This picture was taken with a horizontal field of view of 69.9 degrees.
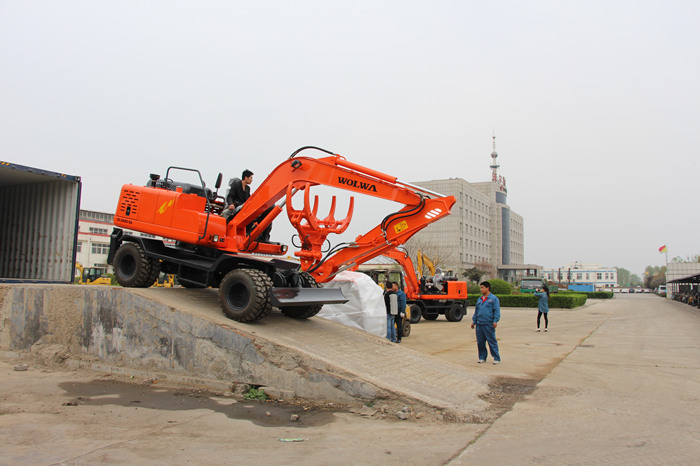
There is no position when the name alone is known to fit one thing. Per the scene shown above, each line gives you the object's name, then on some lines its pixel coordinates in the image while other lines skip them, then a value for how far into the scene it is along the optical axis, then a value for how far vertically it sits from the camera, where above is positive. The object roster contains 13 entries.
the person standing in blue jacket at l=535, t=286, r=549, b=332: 17.77 -0.83
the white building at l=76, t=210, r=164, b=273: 58.09 +2.48
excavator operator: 9.49 +1.39
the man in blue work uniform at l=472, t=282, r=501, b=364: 10.06 -0.88
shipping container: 11.84 +0.94
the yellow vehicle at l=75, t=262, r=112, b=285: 31.39 -0.96
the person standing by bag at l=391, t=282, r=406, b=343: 12.90 -0.95
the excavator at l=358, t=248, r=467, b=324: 20.22 -0.81
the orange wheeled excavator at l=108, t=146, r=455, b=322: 8.52 +0.69
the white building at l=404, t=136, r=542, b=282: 83.56 +8.91
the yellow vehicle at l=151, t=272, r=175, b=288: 27.08 -0.81
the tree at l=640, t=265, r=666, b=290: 128.15 +1.81
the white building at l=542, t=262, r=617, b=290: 165.25 +1.93
